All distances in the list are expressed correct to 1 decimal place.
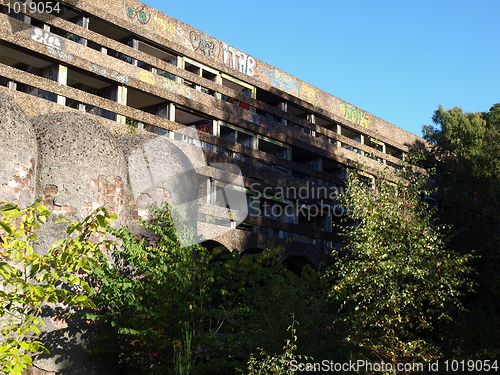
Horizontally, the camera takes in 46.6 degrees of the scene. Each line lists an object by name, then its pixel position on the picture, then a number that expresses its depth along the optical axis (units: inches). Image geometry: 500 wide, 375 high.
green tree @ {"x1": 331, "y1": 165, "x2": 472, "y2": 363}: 439.5
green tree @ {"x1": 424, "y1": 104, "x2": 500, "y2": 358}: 960.3
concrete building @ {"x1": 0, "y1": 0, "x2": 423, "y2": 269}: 984.3
